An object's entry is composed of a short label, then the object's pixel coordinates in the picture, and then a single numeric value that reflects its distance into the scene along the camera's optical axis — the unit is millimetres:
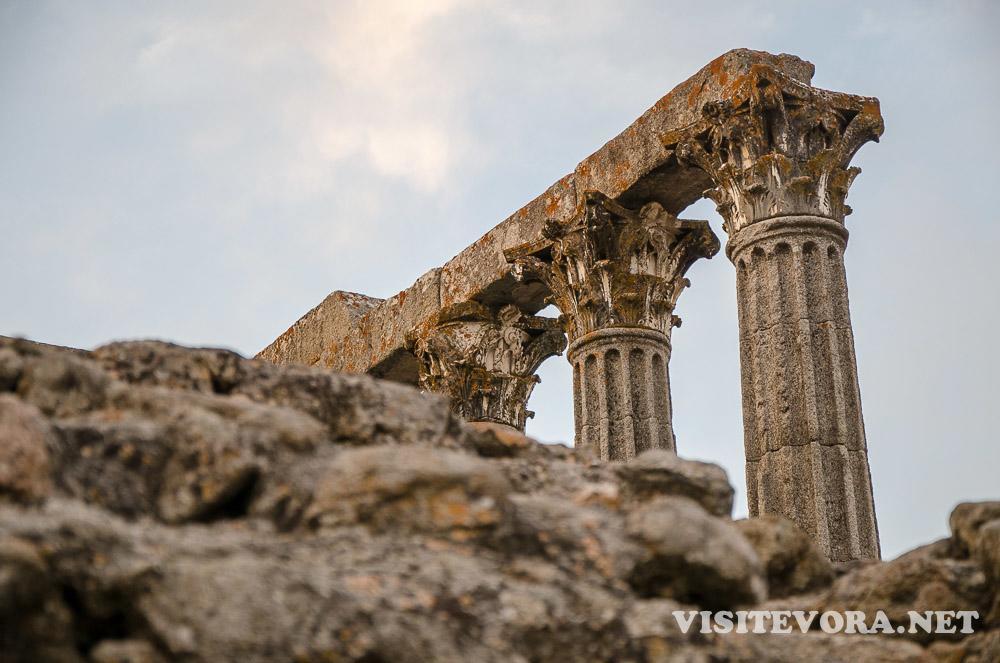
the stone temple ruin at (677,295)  9859
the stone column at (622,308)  13367
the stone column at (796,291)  9555
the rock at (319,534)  2514
